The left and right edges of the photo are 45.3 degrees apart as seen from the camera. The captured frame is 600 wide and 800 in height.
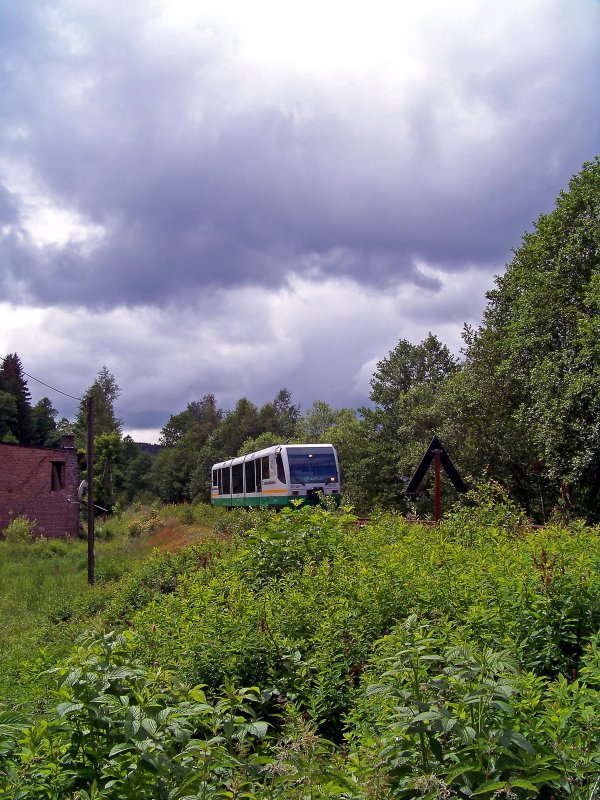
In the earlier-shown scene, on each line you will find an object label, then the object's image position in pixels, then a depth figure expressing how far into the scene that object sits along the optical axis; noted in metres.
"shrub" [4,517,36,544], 34.25
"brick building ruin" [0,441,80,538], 38.44
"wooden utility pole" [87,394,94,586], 21.93
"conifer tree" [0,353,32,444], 87.62
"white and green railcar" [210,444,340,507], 25.17
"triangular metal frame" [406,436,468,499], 11.80
